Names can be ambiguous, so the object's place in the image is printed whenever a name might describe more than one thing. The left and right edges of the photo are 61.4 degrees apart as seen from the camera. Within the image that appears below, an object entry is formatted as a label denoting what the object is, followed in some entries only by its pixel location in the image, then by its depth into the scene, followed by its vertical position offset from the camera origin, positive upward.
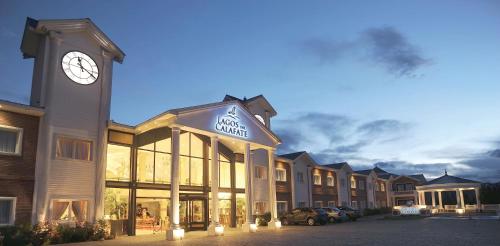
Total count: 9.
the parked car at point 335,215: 34.97 -0.97
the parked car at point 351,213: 37.81 -0.89
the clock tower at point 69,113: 19.20 +4.48
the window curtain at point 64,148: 19.80 +2.73
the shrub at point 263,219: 30.69 -1.09
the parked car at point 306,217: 31.41 -1.00
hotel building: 18.55 +2.82
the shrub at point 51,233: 16.56 -1.15
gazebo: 53.78 +1.81
